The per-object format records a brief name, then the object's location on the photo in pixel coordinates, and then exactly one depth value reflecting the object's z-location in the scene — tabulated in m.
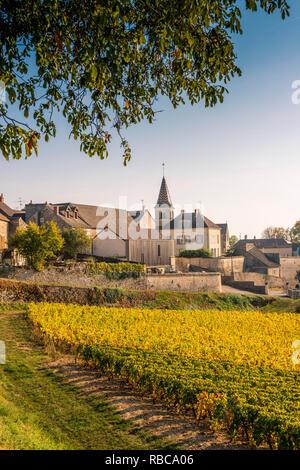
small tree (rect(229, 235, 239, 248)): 101.31
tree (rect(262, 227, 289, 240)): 94.62
